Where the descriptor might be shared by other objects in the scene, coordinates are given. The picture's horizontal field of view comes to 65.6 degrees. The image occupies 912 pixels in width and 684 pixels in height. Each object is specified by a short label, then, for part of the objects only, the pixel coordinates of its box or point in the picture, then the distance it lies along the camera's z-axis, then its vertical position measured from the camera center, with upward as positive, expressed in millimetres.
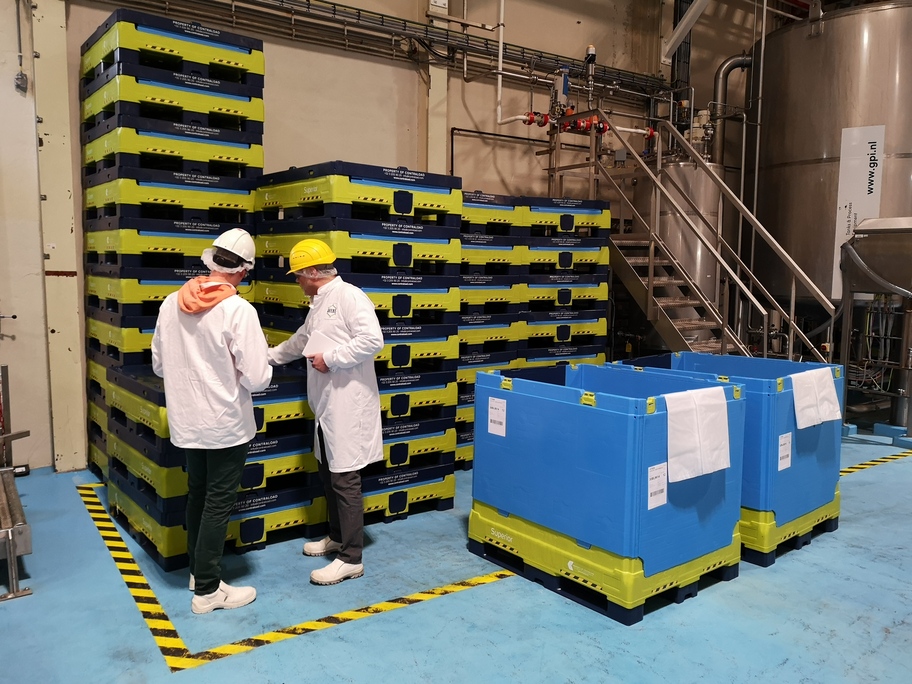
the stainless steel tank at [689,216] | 9016 +776
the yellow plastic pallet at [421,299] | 5008 -183
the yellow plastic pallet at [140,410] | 4133 -875
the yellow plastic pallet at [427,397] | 5094 -921
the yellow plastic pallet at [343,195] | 4746 +562
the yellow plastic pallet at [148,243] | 5148 +221
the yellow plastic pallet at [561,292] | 7062 -169
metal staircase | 7367 -96
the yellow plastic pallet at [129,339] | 5191 -498
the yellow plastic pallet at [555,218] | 6941 +589
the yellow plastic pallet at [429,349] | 5070 -555
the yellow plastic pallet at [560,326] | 7109 -534
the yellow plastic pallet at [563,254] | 7047 +209
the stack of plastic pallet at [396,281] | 4863 -55
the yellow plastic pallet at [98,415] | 5746 -1203
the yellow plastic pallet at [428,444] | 5191 -1269
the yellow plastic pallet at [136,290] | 5168 -133
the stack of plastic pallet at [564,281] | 7094 -52
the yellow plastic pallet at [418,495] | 5020 -1627
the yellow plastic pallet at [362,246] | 4754 +199
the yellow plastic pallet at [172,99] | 5078 +1294
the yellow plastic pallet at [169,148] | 5113 +937
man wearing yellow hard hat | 4090 -675
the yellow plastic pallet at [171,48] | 5062 +1665
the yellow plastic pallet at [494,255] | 6605 +194
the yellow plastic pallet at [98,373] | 5672 -851
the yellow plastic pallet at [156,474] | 4148 -1224
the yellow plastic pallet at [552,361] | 7106 -877
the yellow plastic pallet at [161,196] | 5133 +574
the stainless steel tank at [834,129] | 8602 +1894
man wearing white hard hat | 3535 -540
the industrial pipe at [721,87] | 10320 +2797
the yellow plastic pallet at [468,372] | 6691 -922
